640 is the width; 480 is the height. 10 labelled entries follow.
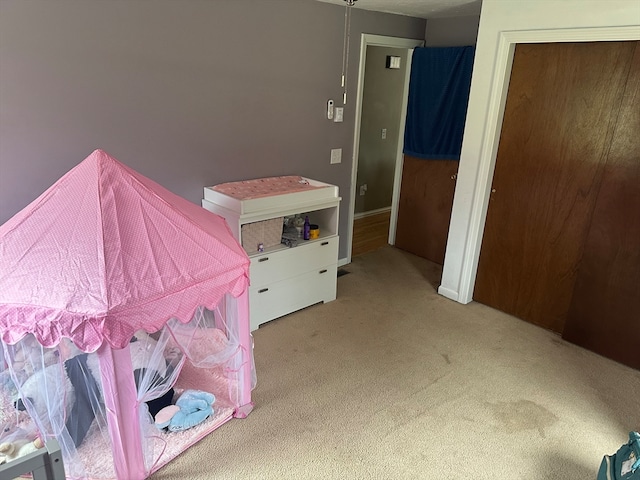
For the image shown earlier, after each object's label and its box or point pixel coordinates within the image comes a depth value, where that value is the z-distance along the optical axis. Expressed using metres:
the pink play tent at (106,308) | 1.59
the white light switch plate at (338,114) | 3.65
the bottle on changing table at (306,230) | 3.32
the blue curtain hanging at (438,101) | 3.77
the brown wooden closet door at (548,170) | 2.74
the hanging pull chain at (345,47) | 3.44
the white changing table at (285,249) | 2.91
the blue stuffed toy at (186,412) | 2.14
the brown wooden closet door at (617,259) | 2.63
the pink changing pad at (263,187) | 2.99
